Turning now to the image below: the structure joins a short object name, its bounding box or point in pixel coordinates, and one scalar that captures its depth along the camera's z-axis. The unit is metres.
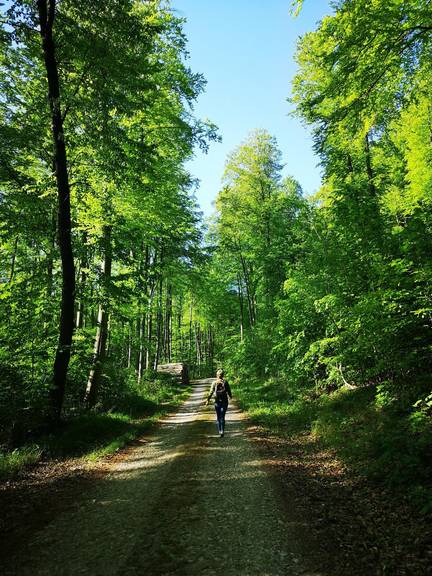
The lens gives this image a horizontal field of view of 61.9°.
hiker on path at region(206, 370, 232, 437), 11.65
